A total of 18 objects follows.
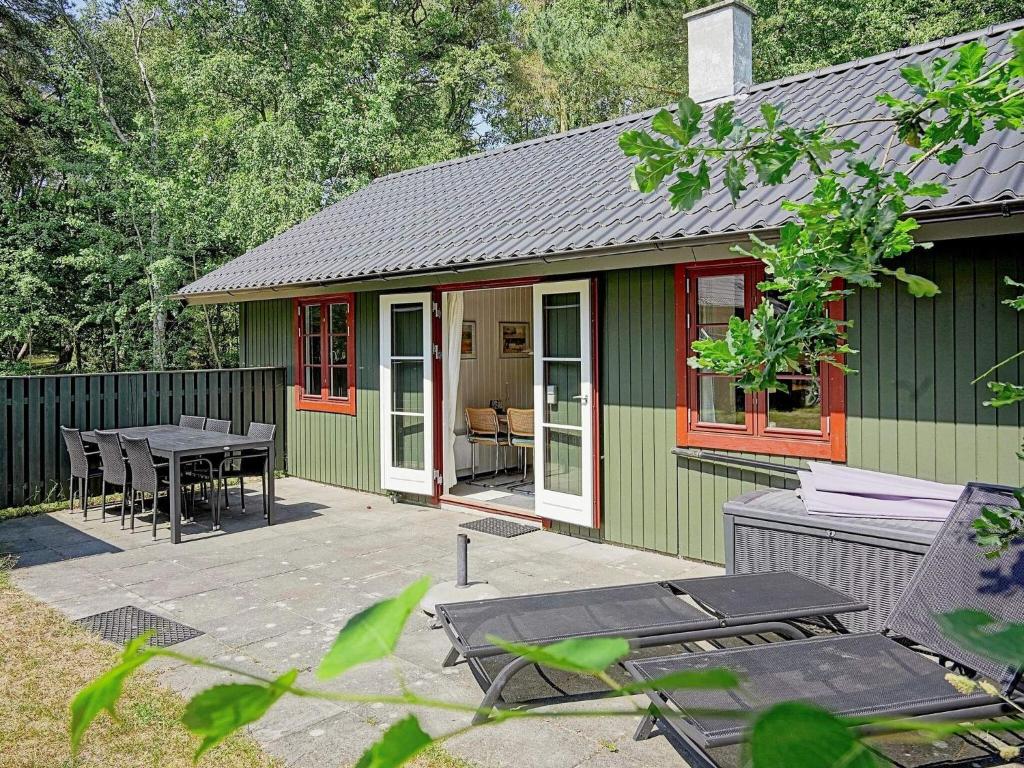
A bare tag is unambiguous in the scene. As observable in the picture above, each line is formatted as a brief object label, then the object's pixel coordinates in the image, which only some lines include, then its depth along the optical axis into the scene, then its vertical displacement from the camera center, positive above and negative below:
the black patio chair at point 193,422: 9.38 -0.50
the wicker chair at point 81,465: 8.05 -0.87
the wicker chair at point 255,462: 8.03 -0.86
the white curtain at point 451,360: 8.61 +0.20
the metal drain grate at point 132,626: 4.74 -1.53
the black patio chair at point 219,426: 9.02 -0.53
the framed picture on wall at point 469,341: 10.63 +0.49
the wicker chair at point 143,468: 7.20 -0.81
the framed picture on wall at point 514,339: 11.22 +0.55
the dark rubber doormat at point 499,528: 7.39 -1.43
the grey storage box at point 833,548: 4.37 -1.00
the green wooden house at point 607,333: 5.16 +0.40
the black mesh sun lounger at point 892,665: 2.64 -1.09
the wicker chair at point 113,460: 7.61 -0.78
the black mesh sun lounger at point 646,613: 3.52 -1.12
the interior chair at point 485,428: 9.95 -0.64
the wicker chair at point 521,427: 9.39 -0.59
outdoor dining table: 7.16 -0.63
